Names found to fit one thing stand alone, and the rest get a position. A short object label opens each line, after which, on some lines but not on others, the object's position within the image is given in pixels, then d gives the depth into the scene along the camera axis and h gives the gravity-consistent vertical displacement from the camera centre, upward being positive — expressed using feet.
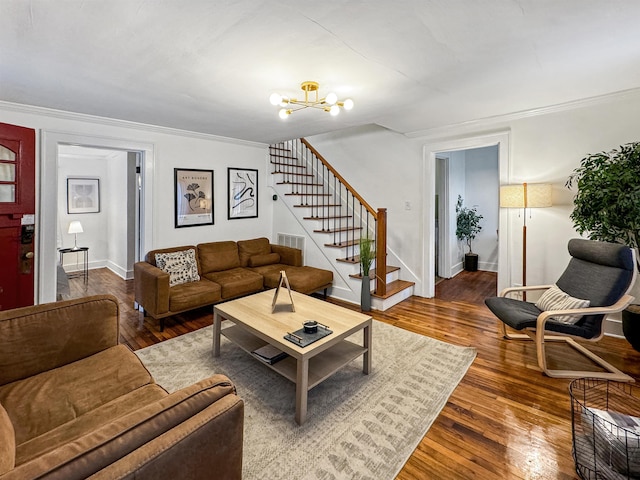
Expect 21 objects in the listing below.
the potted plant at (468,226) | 19.61 +0.81
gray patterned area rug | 5.40 -3.79
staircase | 13.42 +1.19
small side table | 17.94 -1.21
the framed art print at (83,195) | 19.10 +2.72
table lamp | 18.01 +0.60
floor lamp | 10.52 +1.48
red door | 9.14 +0.72
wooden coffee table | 6.48 -2.34
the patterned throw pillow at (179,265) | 12.12 -1.15
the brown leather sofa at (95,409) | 2.52 -2.03
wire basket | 4.54 -3.31
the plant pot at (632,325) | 8.83 -2.54
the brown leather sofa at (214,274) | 10.96 -1.59
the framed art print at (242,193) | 16.05 +2.44
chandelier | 8.01 +4.18
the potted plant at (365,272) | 12.80 -1.46
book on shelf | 7.26 -2.86
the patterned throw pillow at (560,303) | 8.17 -1.82
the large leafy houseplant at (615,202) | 8.61 +1.10
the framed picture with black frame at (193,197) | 14.11 +1.95
